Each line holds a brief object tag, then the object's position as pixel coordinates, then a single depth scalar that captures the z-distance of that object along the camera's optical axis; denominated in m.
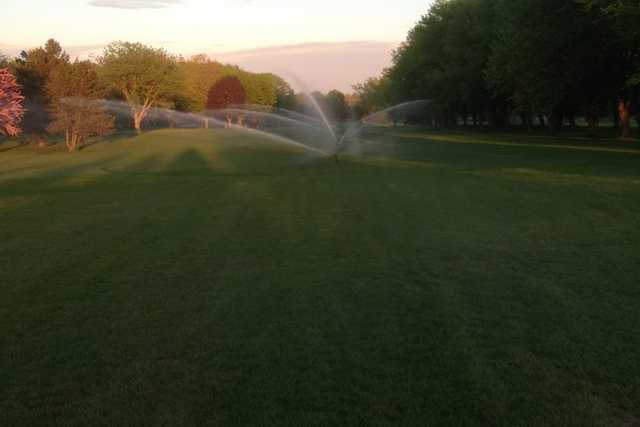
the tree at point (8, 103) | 44.84
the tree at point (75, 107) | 56.69
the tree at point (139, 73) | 76.88
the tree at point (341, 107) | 101.04
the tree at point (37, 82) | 60.50
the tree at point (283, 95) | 133.90
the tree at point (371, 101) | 118.41
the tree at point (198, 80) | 91.19
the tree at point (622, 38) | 27.72
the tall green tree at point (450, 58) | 69.31
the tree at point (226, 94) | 108.44
